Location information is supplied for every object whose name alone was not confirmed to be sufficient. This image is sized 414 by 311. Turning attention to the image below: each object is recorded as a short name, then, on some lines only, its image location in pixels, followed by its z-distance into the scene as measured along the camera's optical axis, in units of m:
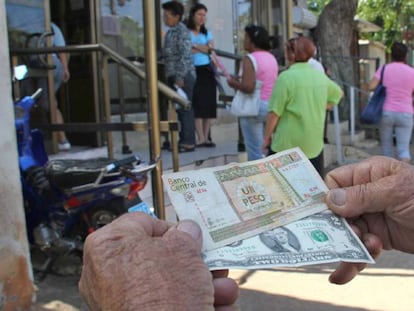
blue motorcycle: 3.33
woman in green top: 4.04
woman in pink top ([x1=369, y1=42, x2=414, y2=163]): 5.70
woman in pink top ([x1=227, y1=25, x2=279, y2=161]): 4.83
